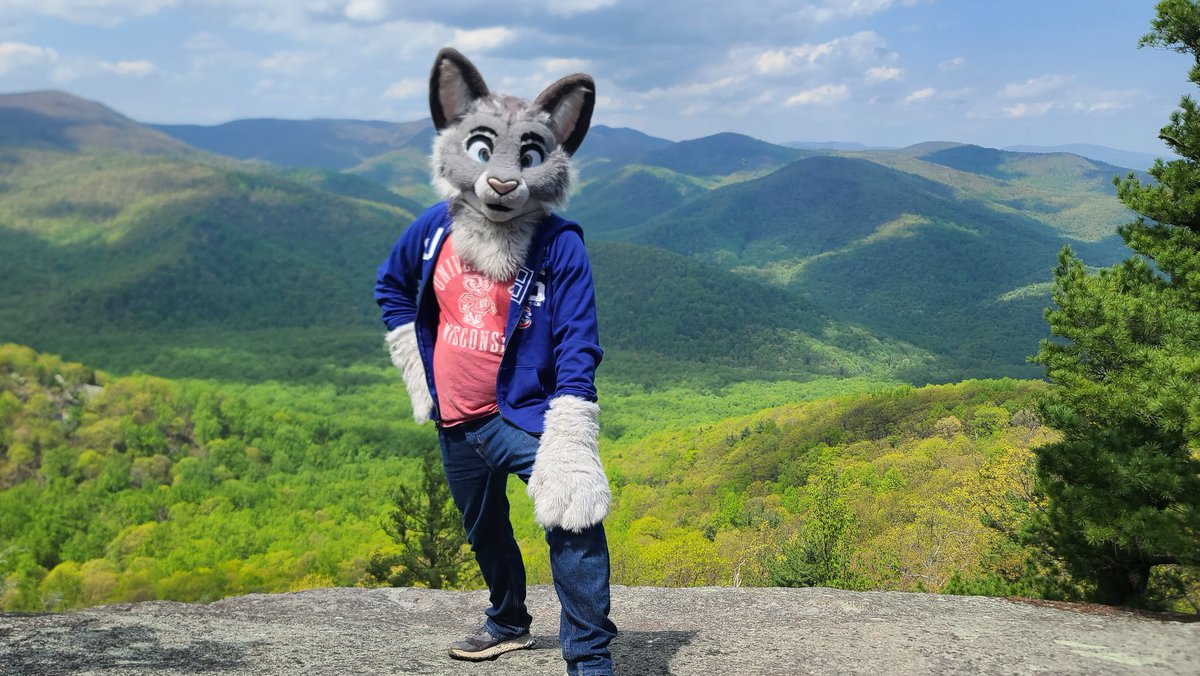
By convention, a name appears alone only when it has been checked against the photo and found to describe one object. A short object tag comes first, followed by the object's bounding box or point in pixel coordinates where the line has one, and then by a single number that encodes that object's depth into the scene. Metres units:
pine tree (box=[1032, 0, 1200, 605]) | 5.46
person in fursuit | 3.68
